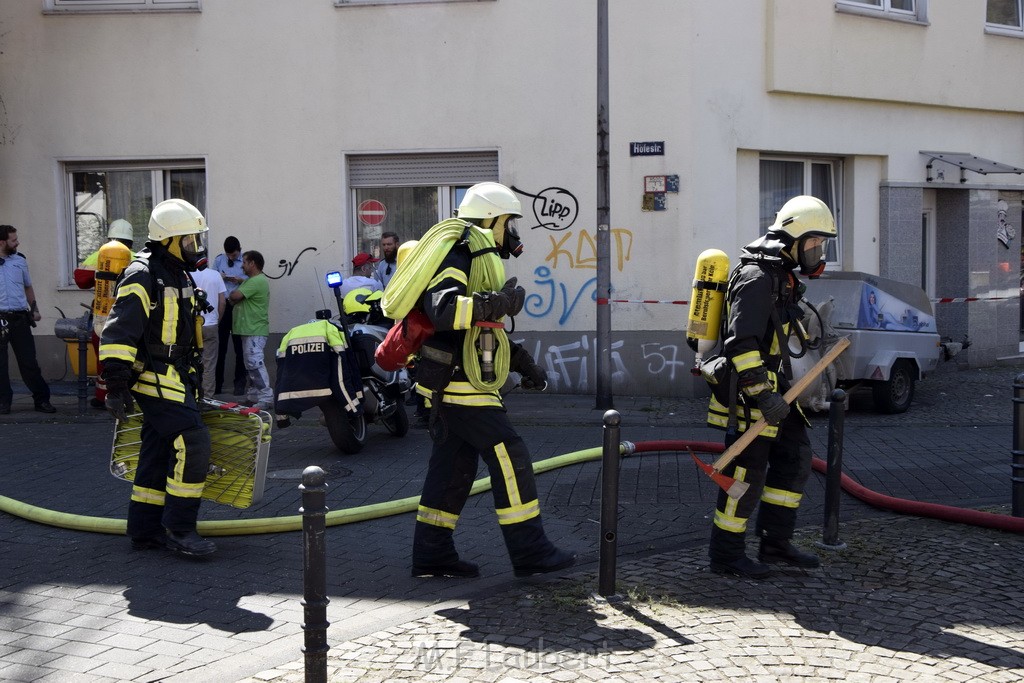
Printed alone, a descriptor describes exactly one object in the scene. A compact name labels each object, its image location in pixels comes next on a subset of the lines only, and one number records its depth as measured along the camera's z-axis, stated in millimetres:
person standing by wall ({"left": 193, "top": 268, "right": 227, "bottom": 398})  11688
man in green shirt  11844
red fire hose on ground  6379
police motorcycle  8484
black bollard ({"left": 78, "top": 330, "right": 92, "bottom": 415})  11164
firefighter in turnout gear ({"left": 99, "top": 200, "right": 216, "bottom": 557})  5754
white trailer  10883
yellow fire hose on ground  6383
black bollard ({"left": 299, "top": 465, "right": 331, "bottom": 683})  3906
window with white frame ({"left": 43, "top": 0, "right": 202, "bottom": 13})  13125
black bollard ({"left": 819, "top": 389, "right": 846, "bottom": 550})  6000
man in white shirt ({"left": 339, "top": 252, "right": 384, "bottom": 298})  11083
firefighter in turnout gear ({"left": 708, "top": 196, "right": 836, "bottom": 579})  5312
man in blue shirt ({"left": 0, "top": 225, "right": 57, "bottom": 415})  11172
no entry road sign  13445
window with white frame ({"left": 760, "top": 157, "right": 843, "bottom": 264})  13602
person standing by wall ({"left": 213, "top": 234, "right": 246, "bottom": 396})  12508
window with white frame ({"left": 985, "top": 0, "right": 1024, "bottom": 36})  15219
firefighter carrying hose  5348
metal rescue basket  6191
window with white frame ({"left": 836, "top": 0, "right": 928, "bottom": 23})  13529
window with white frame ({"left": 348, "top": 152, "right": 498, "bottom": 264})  13133
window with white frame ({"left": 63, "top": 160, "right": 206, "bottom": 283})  13578
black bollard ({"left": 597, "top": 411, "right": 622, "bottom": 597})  5152
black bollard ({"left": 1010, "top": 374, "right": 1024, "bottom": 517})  6512
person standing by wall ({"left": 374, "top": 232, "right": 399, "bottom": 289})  12195
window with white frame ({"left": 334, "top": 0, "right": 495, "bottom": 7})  12891
